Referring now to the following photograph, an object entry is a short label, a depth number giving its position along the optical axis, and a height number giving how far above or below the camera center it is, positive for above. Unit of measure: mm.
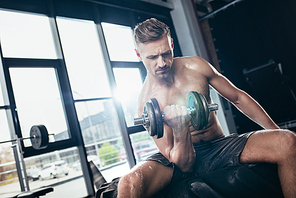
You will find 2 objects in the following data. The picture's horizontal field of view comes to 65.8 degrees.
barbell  2277 +144
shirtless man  1054 -134
